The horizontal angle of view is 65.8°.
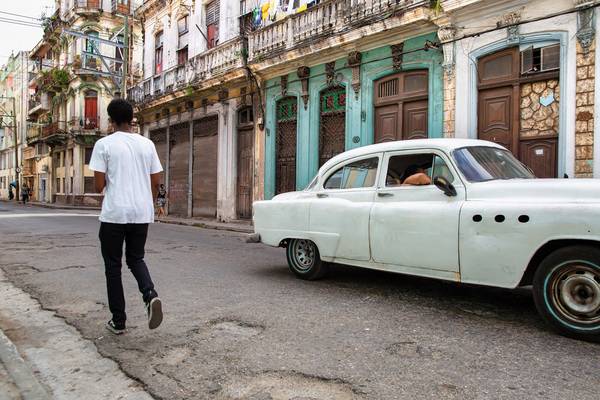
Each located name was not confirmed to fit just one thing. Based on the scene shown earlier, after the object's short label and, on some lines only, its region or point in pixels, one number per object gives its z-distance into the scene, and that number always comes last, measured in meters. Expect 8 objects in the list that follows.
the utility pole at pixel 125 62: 22.03
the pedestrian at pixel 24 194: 41.36
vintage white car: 3.57
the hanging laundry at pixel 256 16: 16.69
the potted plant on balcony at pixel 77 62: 36.91
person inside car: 4.77
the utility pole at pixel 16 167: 47.25
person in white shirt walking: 3.53
